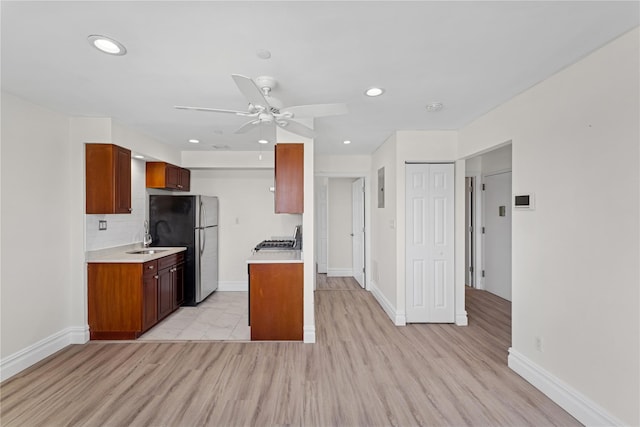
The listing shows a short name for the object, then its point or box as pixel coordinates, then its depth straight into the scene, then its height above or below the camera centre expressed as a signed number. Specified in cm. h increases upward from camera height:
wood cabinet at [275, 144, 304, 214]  324 +41
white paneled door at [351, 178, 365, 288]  574 -37
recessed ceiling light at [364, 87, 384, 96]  247 +106
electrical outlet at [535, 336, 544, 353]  240 -111
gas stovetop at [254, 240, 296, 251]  443 -52
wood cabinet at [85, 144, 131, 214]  330 +39
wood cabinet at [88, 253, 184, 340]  335 -102
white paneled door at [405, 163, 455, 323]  382 -42
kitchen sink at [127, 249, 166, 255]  398 -56
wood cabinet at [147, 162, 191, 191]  445 +57
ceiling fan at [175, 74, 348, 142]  188 +73
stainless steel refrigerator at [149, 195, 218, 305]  455 -25
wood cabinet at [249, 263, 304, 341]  324 -99
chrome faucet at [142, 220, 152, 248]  442 -38
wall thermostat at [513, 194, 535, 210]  249 +10
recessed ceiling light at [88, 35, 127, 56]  175 +105
